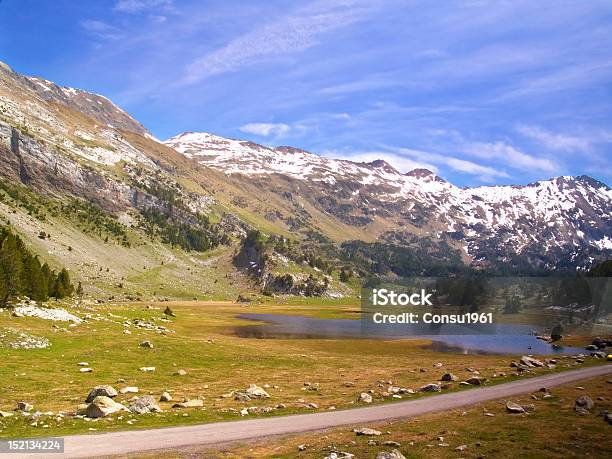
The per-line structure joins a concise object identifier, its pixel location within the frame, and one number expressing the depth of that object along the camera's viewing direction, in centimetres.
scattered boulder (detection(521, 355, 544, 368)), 6475
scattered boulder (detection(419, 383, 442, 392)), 4870
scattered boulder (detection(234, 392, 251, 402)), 4219
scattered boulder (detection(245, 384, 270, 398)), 4368
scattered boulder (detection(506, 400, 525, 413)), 3716
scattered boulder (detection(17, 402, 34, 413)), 3400
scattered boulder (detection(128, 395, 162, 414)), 3553
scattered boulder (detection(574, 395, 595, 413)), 3744
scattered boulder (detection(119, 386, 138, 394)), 4162
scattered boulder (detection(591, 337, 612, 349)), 10462
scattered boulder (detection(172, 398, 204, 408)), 3844
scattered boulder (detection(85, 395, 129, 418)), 3334
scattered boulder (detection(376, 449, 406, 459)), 2458
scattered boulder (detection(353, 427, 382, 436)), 3080
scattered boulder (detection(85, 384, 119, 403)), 3772
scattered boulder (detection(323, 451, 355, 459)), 2517
